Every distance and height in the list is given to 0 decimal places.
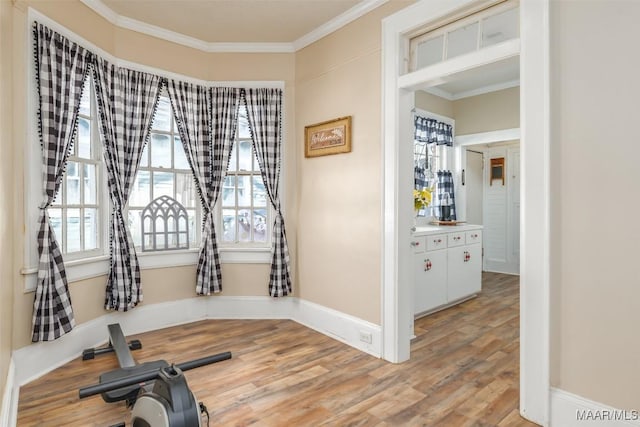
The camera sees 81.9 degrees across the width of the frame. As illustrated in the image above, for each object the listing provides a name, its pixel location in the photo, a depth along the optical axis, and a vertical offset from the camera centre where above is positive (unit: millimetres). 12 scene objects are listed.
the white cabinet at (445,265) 3949 -641
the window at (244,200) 4102 +121
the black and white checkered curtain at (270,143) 3930 +727
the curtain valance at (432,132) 5128 +1163
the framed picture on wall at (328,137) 3328 +704
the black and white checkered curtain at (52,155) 2645 +424
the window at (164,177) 3666 +355
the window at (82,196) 3018 +124
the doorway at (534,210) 2080 +3
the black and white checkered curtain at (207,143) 3793 +715
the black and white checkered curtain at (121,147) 3270 +587
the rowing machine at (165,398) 1474 -783
